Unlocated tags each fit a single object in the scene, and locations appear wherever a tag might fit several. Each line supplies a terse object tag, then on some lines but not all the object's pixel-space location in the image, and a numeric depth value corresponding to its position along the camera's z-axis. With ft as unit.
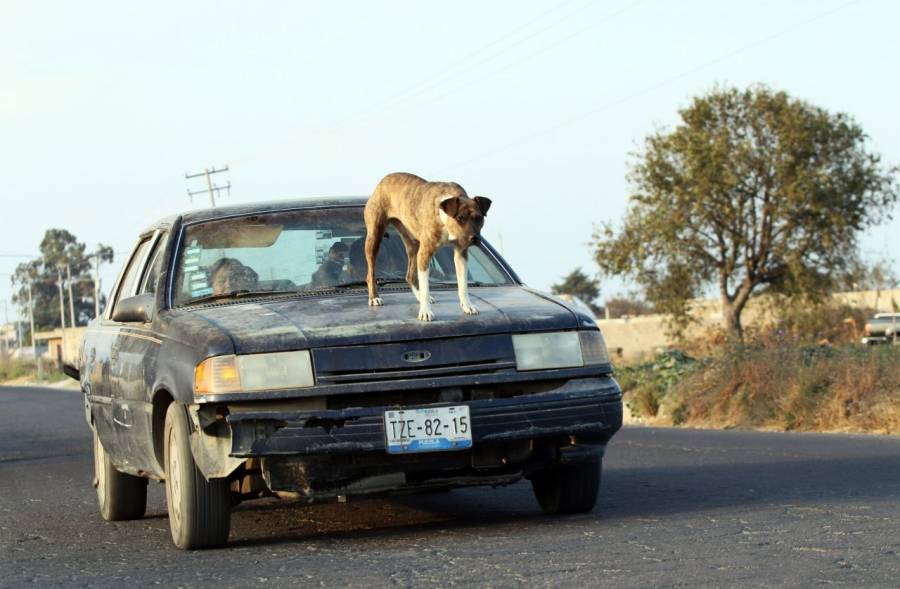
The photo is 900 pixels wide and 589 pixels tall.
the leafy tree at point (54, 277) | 443.73
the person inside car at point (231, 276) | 24.56
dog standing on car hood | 21.88
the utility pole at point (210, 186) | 227.61
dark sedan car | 20.61
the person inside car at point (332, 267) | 25.17
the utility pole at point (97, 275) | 270.20
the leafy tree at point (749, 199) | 144.15
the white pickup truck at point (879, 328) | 146.82
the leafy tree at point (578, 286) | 346.95
